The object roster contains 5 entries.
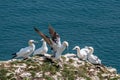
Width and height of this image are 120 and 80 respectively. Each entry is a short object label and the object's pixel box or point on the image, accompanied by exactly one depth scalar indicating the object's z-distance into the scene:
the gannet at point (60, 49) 45.78
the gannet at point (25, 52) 48.03
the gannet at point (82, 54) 50.24
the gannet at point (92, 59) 49.25
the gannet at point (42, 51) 49.47
